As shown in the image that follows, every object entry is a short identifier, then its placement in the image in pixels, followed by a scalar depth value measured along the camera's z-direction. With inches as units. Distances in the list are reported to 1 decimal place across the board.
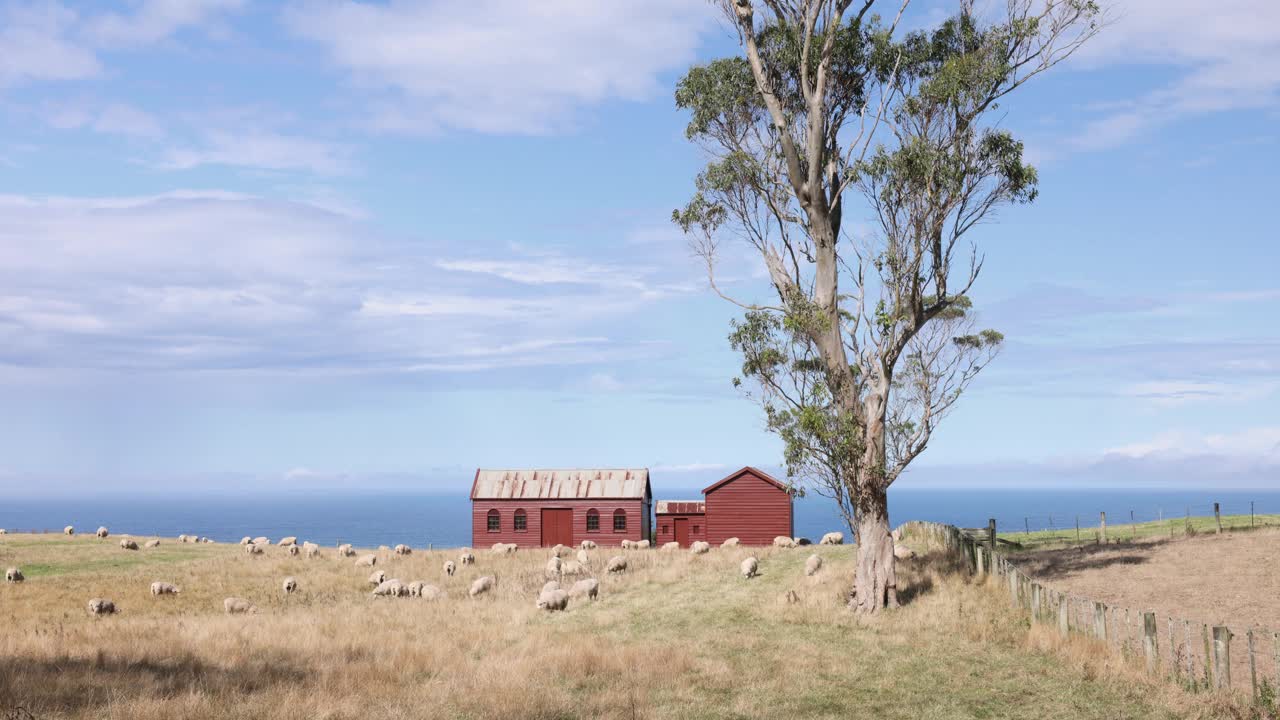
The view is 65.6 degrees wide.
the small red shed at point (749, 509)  2235.5
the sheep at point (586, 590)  1310.3
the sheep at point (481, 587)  1409.9
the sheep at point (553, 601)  1228.5
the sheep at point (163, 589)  1389.0
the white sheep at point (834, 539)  2060.8
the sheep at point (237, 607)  1258.0
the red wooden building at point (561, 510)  2341.3
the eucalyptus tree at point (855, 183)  1134.4
